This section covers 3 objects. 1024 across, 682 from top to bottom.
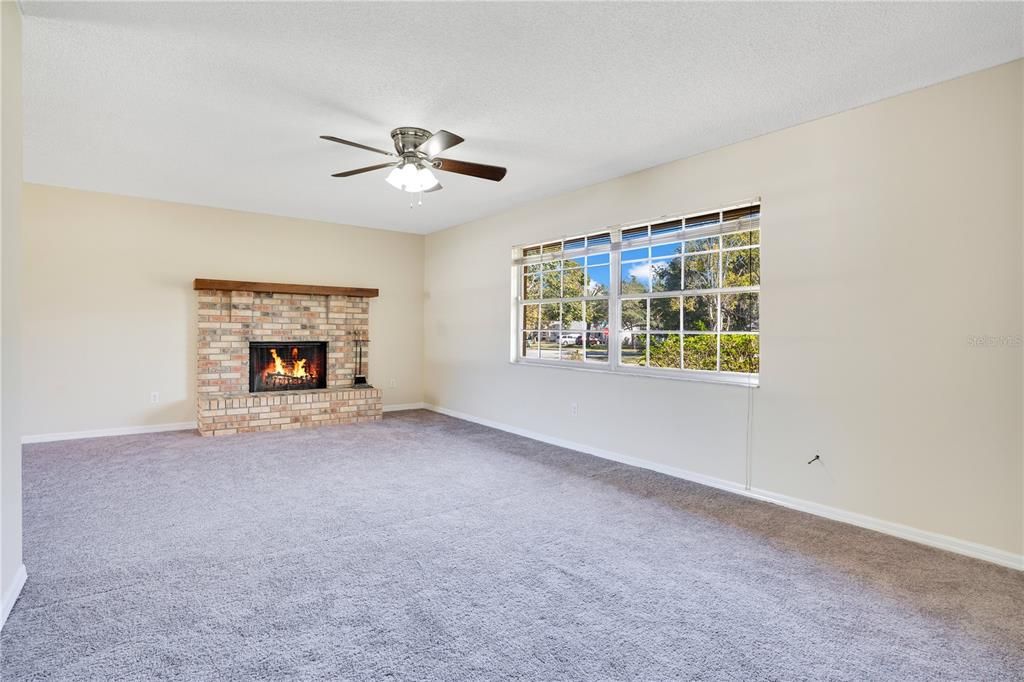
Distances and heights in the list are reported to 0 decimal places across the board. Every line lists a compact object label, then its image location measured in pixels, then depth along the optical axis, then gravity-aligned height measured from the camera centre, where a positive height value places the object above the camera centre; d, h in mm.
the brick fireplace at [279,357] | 5914 -196
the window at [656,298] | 3971 +373
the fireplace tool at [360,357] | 7051 -218
